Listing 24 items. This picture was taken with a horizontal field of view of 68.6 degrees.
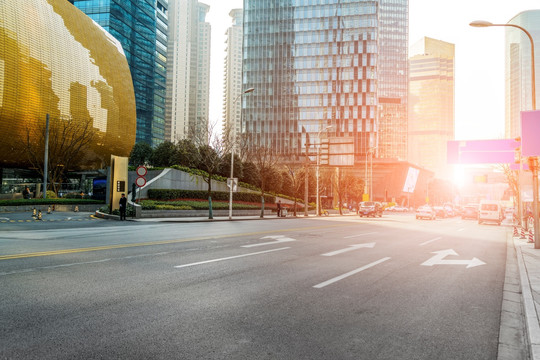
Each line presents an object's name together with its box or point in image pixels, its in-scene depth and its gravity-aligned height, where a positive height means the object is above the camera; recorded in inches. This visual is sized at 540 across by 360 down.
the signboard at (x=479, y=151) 753.0 +86.9
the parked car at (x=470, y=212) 1980.8 -80.9
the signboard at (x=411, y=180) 3875.5 +155.1
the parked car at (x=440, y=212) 2194.9 -93.4
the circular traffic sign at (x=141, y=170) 1007.0 +52.3
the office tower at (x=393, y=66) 7298.2 +2405.7
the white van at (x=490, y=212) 1461.9 -60.6
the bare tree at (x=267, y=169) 2272.4 +137.1
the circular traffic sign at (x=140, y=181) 1009.9 +23.3
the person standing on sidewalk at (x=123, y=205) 1021.8 -39.4
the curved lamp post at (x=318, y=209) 1997.3 -80.0
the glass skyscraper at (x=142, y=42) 4328.2 +1799.2
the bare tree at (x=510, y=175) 1691.3 +93.4
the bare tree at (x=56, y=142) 1676.9 +209.0
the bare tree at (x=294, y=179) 2610.7 +94.0
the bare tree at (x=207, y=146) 1732.8 +220.4
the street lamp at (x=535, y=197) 579.8 -1.0
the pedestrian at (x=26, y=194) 1605.6 -21.2
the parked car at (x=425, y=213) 1798.7 -82.3
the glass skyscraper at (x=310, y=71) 4424.2 +1390.2
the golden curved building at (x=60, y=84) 1776.6 +544.7
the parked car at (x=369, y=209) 1911.9 -72.0
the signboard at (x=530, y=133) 482.7 +78.9
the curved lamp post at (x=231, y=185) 1256.5 +22.3
